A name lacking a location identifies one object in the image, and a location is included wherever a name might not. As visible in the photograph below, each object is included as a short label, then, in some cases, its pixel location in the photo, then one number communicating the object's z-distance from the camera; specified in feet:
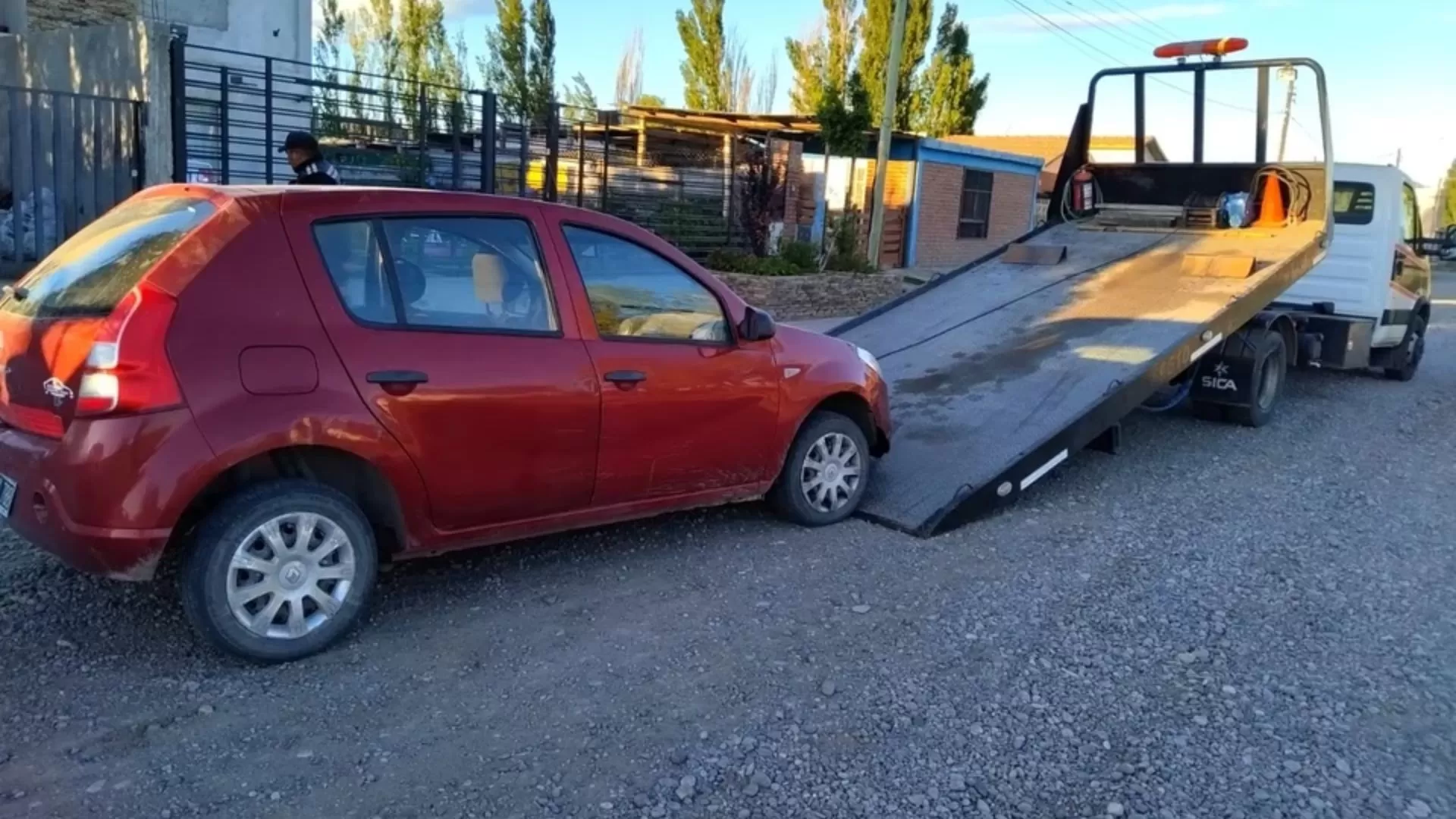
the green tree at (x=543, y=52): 105.19
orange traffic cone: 32.07
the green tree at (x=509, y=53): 104.94
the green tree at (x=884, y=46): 111.55
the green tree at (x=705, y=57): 125.08
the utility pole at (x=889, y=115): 60.39
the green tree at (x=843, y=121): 61.77
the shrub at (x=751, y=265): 53.78
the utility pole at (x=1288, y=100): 32.41
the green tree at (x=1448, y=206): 195.93
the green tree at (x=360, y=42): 118.52
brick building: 83.56
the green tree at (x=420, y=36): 115.65
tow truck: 21.39
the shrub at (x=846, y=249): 58.08
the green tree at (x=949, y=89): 121.60
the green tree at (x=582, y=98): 90.58
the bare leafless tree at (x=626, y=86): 143.02
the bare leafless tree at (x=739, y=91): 129.08
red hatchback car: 12.37
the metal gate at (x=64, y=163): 36.04
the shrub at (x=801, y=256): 55.98
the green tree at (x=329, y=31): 113.60
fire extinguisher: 36.22
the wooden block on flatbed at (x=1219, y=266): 27.32
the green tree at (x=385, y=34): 117.39
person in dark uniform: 22.53
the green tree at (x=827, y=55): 117.39
